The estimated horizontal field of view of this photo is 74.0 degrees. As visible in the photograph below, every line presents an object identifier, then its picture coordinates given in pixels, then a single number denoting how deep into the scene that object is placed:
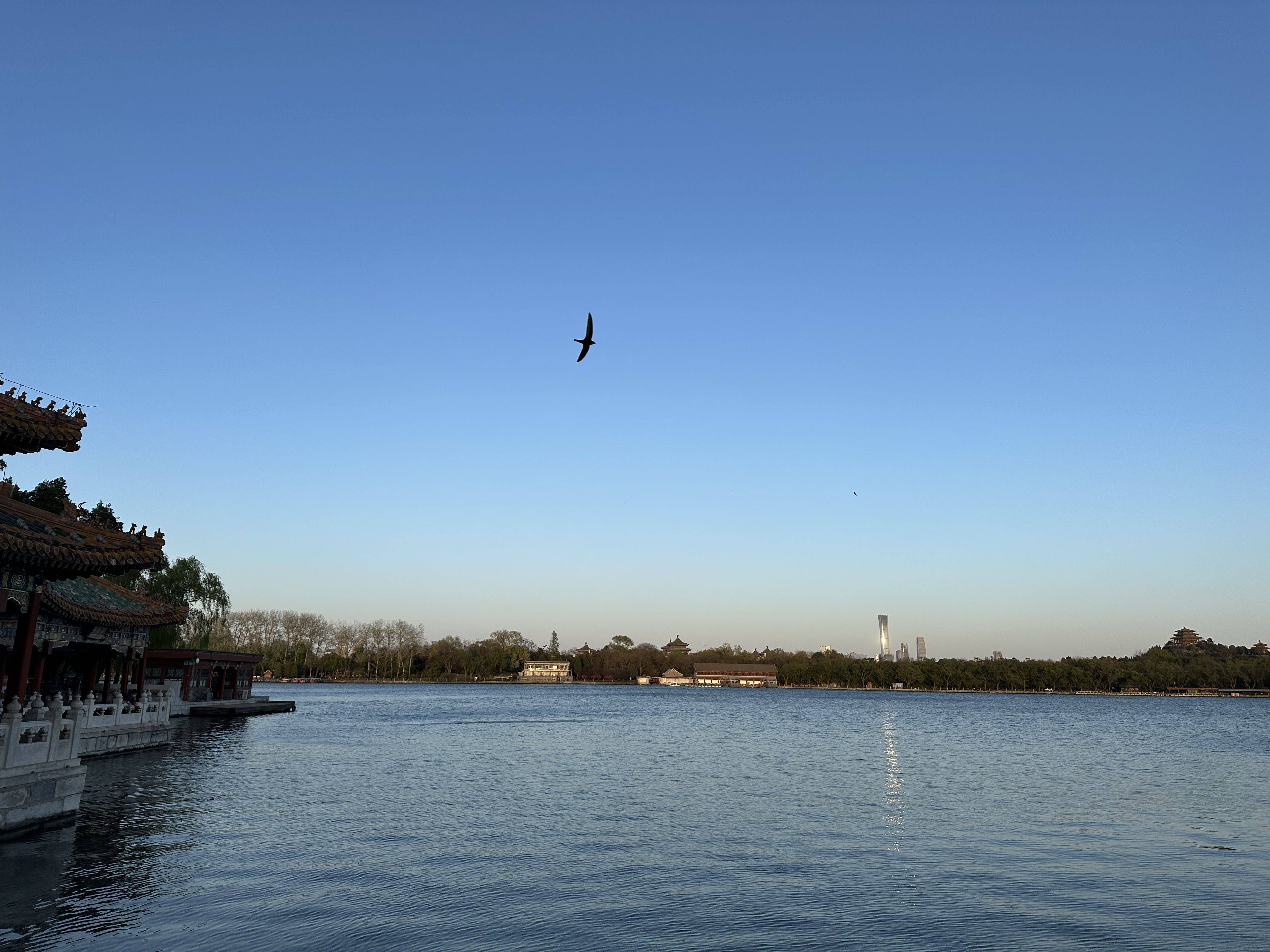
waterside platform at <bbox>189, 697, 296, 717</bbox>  58.00
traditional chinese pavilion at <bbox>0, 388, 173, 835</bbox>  17.22
